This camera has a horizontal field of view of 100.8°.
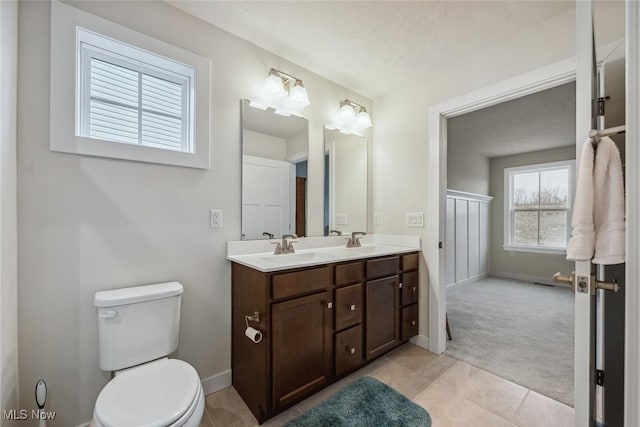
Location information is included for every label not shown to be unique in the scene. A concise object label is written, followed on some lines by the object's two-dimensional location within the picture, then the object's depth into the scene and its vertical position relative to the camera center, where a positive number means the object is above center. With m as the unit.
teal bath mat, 1.48 -1.17
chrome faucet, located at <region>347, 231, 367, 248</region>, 2.50 -0.26
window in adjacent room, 4.59 +0.15
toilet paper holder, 1.46 -0.66
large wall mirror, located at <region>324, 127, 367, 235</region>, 2.44 +0.31
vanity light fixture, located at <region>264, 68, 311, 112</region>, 1.99 +0.95
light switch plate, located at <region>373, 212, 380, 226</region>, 2.78 -0.04
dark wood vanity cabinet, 1.49 -0.73
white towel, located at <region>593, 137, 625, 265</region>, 0.83 +0.03
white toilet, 0.99 -0.73
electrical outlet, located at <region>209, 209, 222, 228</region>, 1.78 -0.03
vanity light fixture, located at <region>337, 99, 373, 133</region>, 2.48 +0.94
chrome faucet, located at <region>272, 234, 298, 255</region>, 2.02 -0.25
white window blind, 1.47 +0.71
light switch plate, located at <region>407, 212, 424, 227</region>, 2.41 -0.04
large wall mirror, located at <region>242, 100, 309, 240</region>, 1.95 +0.32
